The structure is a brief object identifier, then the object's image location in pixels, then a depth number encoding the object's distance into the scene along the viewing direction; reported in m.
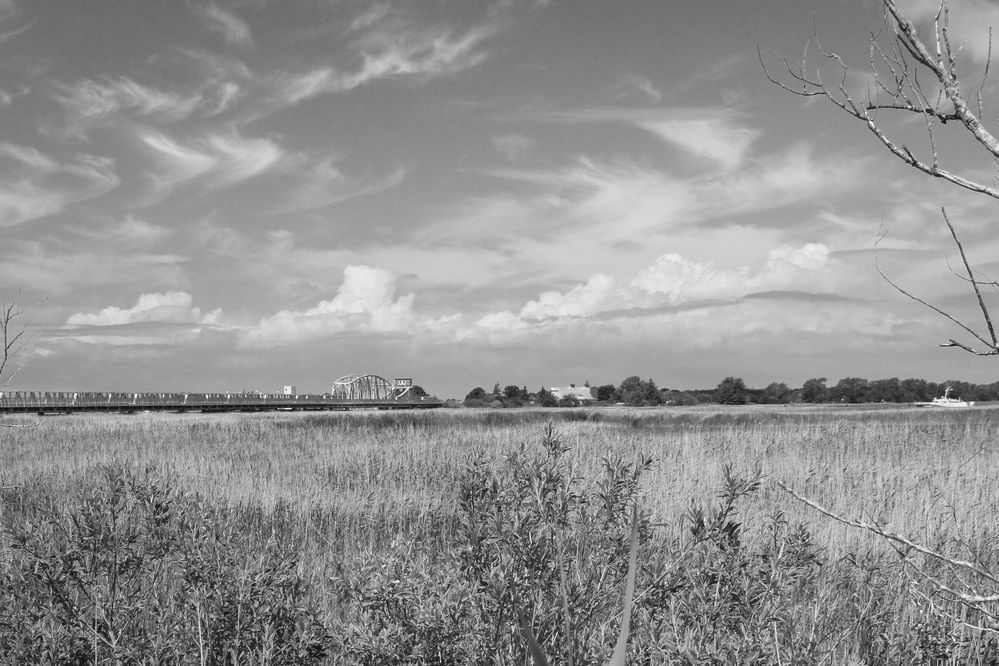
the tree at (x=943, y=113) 2.45
